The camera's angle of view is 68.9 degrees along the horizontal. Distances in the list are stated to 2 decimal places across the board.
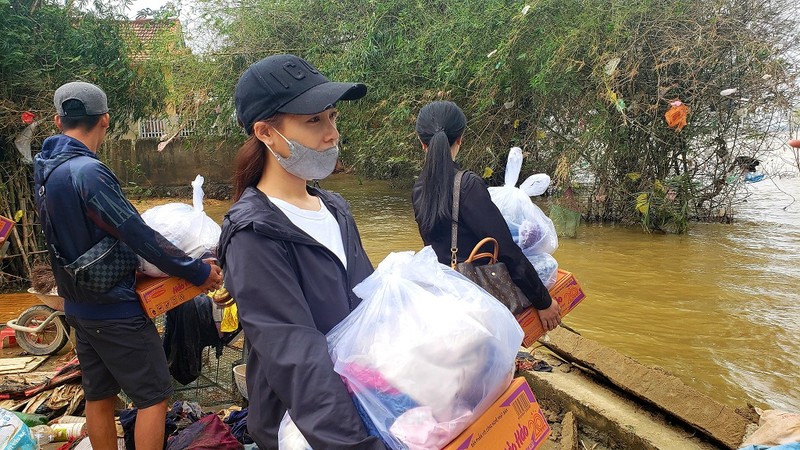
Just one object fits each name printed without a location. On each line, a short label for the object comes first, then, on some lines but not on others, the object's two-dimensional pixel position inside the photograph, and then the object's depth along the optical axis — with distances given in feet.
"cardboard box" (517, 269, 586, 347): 9.45
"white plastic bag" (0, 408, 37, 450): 8.30
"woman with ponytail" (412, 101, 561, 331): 9.05
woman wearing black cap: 4.11
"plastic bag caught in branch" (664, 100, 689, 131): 28.12
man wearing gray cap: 8.63
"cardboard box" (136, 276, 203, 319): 9.09
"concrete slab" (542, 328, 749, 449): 10.05
